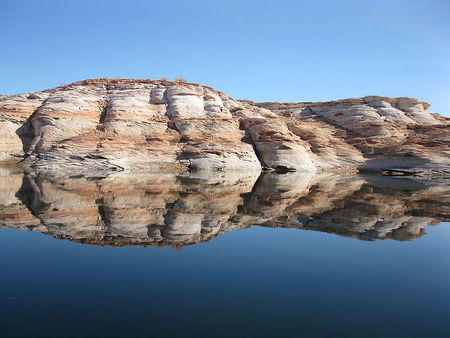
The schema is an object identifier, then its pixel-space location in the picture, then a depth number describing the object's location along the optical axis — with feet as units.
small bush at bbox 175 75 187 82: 155.43
